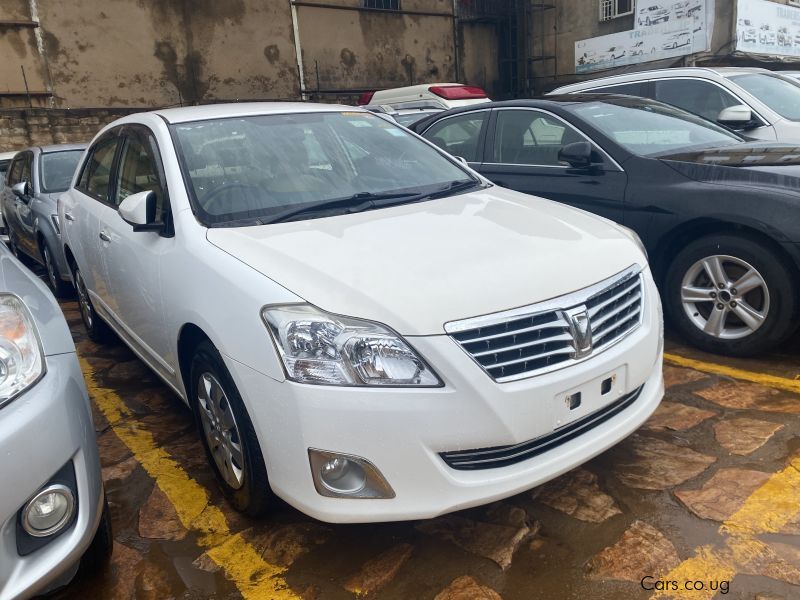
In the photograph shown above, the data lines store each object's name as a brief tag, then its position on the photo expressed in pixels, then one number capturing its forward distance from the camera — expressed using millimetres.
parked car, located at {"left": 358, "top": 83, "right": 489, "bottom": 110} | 9544
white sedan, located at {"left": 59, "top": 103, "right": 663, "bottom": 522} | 2039
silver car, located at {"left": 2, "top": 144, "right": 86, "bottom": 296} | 5965
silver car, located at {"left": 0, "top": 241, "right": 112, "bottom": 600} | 1736
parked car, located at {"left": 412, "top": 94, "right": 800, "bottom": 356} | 3510
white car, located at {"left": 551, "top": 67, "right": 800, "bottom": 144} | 6039
